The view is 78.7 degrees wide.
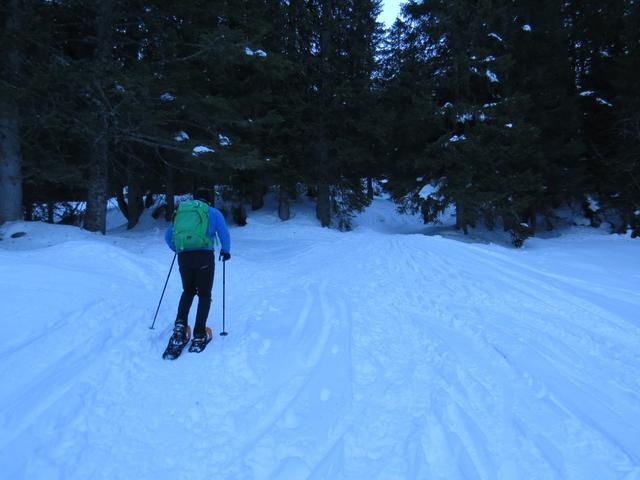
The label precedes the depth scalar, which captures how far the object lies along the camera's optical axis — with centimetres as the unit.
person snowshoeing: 455
